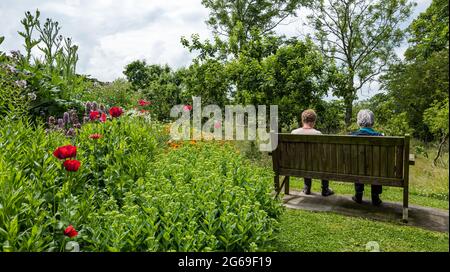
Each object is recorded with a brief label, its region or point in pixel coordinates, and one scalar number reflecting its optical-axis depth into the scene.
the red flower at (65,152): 2.34
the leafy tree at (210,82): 8.62
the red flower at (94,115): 4.31
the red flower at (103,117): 4.46
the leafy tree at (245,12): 17.83
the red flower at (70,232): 1.73
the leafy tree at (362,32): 16.53
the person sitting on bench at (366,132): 4.45
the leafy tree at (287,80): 7.66
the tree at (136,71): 24.88
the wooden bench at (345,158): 3.99
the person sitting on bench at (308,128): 4.95
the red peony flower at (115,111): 3.97
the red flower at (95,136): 3.33
